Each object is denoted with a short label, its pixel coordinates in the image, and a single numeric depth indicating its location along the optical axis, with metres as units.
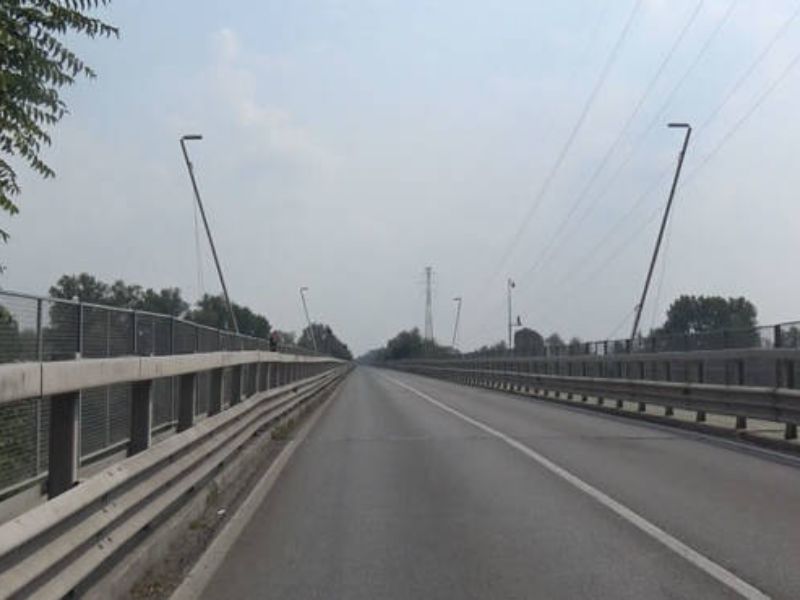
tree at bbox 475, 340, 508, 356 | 61.39
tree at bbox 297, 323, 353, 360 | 151.25
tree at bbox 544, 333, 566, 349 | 99.06
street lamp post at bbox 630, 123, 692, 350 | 41.72
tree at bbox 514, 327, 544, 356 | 46.96
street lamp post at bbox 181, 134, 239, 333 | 41.96
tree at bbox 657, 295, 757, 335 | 84.62
